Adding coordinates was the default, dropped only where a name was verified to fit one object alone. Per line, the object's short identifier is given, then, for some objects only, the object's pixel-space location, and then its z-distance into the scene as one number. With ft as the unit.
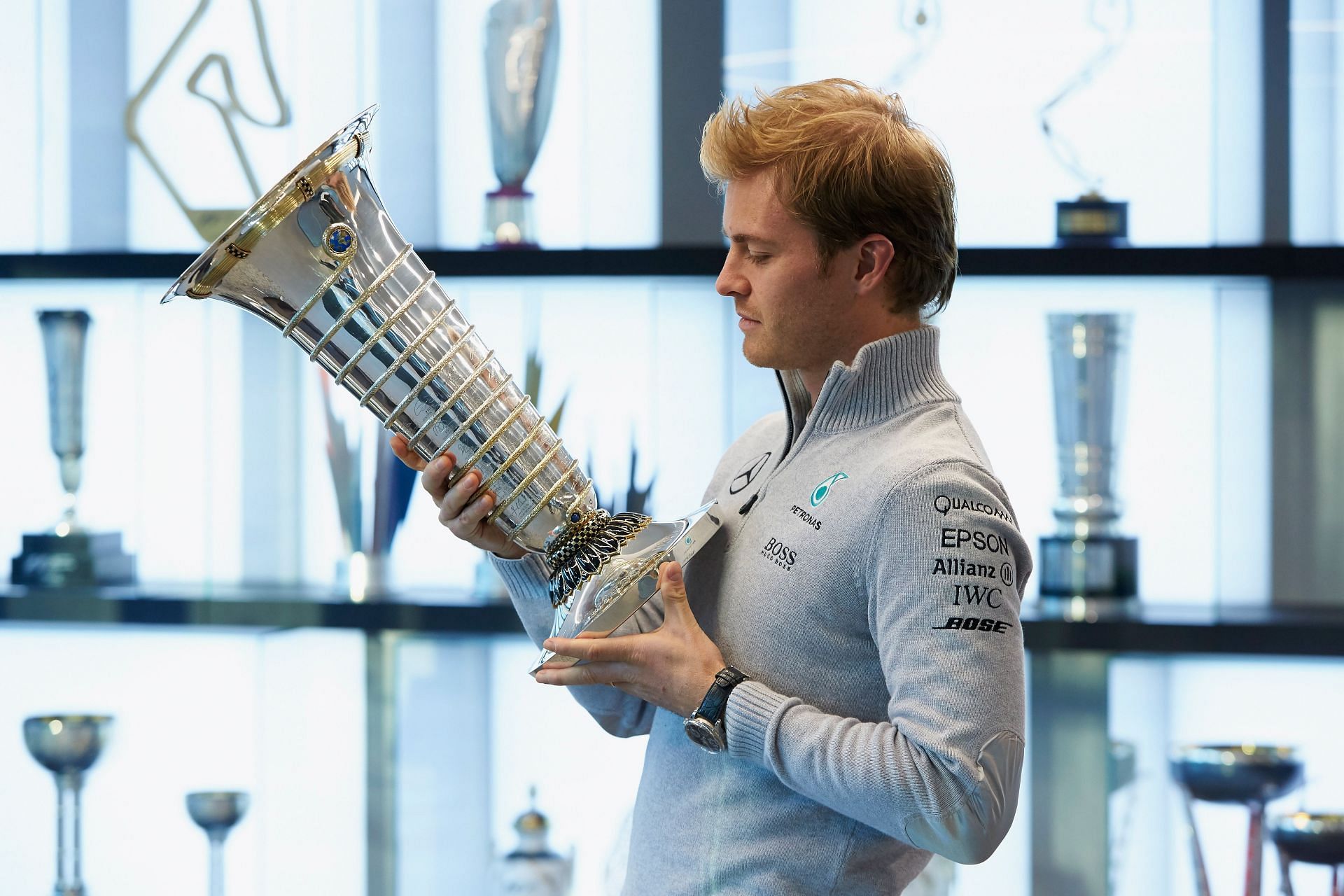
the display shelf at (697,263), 12.49
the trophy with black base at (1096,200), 12.80
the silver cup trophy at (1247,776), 12.50
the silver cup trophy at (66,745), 13.82
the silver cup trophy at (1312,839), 12.32
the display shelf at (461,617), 12.34
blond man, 9.14
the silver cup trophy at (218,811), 13.69
